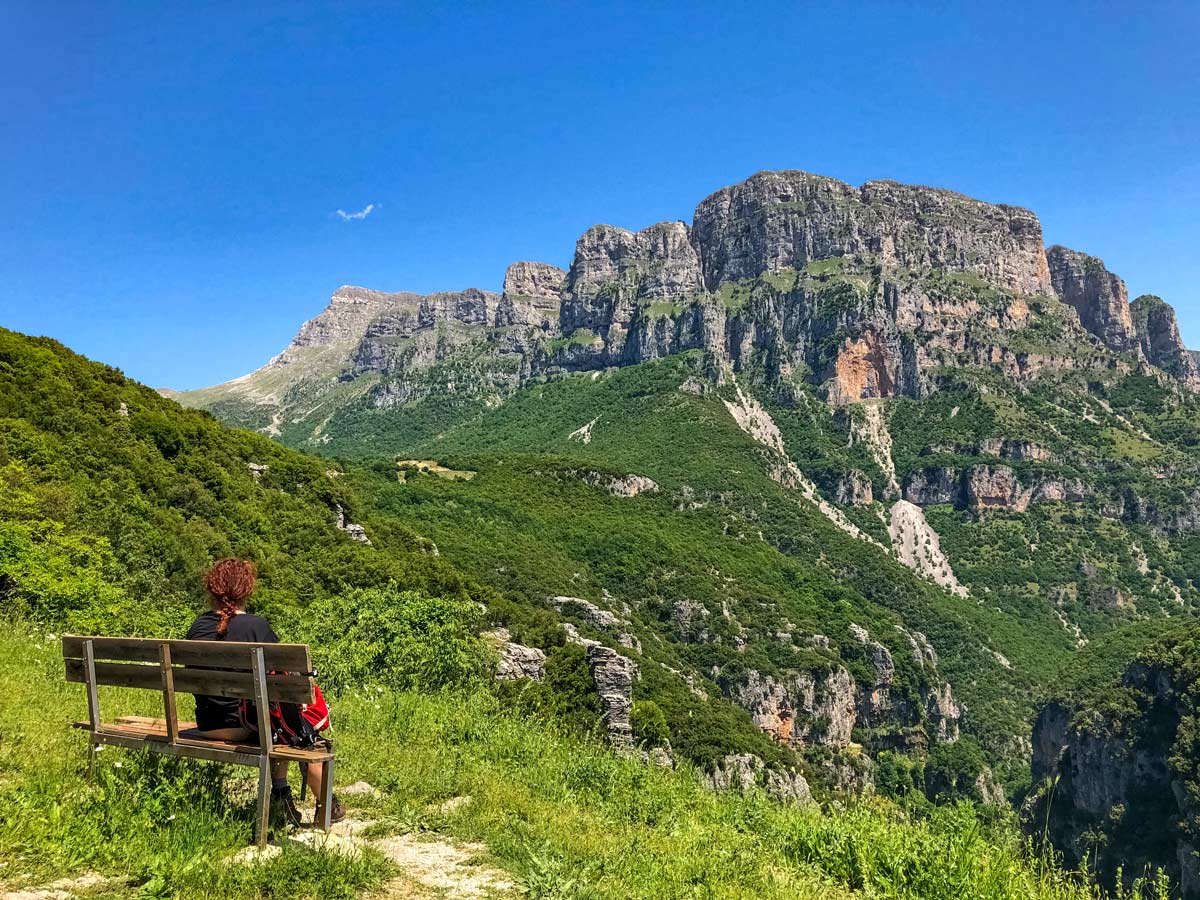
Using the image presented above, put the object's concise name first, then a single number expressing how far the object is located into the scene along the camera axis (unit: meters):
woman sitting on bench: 4.88
